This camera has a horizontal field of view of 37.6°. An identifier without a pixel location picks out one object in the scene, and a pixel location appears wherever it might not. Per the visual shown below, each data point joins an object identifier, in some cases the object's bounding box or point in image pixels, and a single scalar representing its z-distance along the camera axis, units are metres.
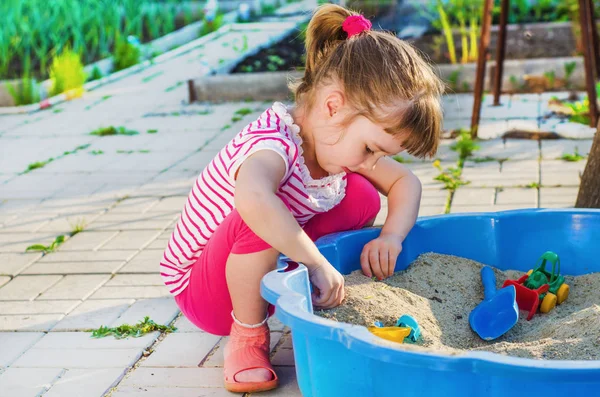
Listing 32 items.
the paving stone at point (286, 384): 2.08
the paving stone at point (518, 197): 3.41
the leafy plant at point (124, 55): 7.80
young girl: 2.05
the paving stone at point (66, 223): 3.53
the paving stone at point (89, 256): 3.15
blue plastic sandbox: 1.50
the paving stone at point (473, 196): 3.48
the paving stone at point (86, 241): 3.29
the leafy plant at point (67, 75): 6.66
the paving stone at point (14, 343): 2.38
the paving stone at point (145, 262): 3.01
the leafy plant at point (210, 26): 9.66
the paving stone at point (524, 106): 4.98
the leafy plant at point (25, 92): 6.31
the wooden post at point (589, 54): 4.42
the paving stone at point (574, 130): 4.43
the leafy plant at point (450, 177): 3.73
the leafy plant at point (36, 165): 4.64
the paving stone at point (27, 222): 3.57
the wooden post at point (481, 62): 4.48
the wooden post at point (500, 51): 4.84
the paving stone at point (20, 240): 3.33
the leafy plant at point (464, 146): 4.25
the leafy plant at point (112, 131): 5.31
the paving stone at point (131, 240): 3.27
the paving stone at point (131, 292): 2.78
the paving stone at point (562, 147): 4.12
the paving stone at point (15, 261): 3.10
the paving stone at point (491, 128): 4.60
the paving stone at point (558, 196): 3.36
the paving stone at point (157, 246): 3.21
